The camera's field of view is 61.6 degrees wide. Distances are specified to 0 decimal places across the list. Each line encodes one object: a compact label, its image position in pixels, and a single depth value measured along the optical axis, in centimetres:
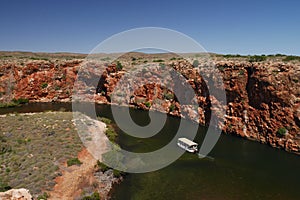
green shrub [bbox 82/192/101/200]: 2447
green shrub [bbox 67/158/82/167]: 3059
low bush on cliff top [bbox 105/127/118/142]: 4173
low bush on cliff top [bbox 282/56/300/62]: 5226
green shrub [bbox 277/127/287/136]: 4306
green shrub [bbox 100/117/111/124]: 5359
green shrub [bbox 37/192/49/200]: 2330
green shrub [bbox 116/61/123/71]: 7975
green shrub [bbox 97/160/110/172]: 3052
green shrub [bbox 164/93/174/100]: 6733
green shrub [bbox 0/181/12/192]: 2291
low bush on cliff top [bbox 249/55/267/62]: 5512
